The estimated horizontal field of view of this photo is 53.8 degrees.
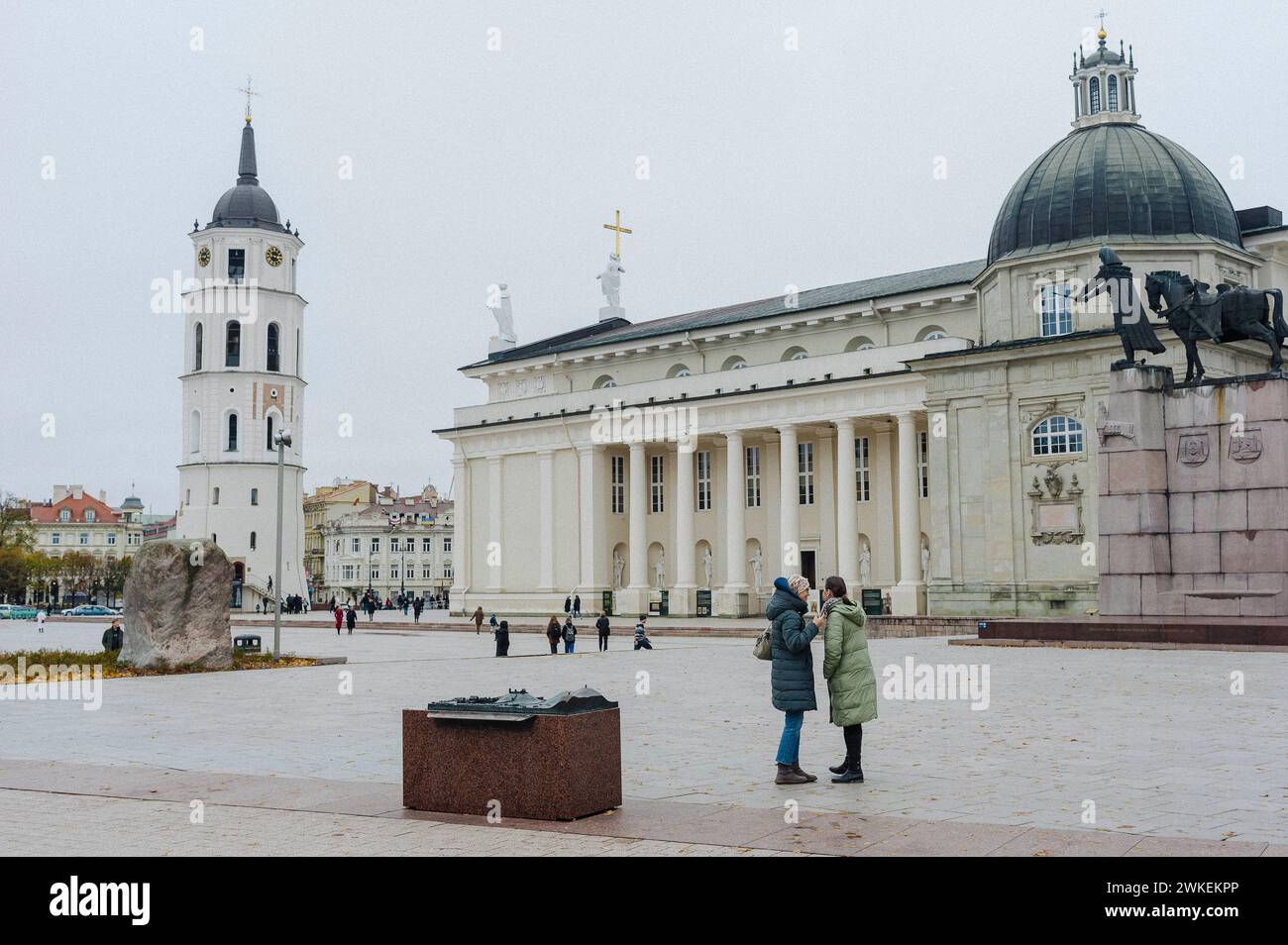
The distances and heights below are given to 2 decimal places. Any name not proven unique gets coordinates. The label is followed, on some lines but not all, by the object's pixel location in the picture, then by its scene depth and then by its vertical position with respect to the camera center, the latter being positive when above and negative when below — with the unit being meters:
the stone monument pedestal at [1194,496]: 27.16 +1.51
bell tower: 93.81 +13.84
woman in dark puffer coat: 10.53 -0.85
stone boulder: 26.33 -0.70
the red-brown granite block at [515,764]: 9.05 -1.41
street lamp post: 30.38 +2.29
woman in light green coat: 10.73 -0.91
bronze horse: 29.72 +5.94
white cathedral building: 46.69 +6.62
